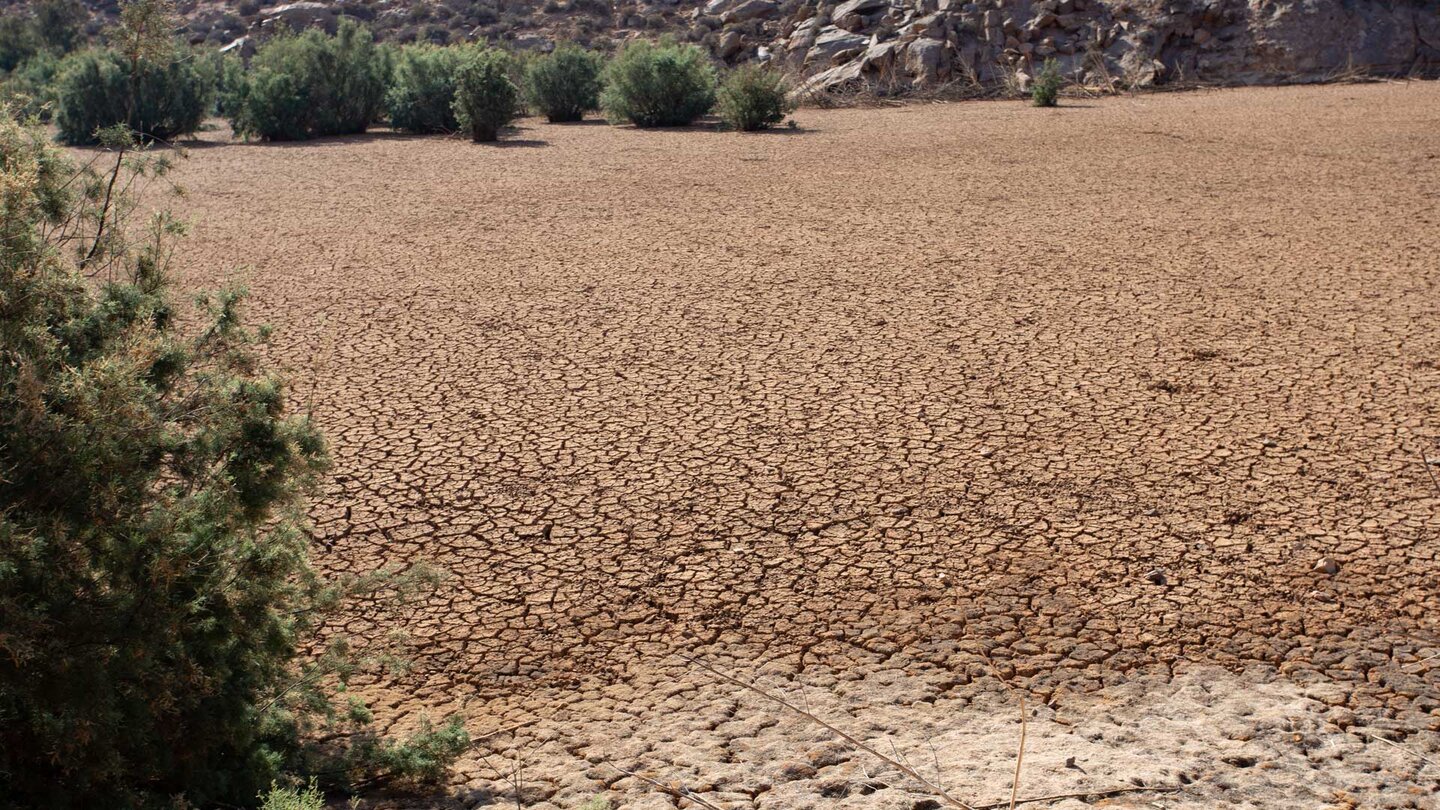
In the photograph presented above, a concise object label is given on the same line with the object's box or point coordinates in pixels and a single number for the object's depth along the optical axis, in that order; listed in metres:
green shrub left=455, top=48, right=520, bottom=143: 17.62
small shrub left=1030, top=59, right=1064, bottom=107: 20.34
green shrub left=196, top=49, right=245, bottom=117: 20.42
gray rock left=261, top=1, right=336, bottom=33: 36.41
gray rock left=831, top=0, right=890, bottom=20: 26.75
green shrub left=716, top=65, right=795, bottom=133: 18.06
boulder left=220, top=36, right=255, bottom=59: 33.41
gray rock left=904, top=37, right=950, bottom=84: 23.16
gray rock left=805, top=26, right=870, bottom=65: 25.22
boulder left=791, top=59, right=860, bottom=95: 22.72
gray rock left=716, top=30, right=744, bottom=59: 29.30
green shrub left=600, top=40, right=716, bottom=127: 19.22
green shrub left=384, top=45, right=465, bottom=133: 19.55
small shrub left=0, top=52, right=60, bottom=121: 20.47
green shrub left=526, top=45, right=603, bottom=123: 20.73
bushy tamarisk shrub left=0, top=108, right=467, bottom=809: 2.66
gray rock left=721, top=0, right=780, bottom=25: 31.12
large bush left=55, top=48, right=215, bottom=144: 18.84
